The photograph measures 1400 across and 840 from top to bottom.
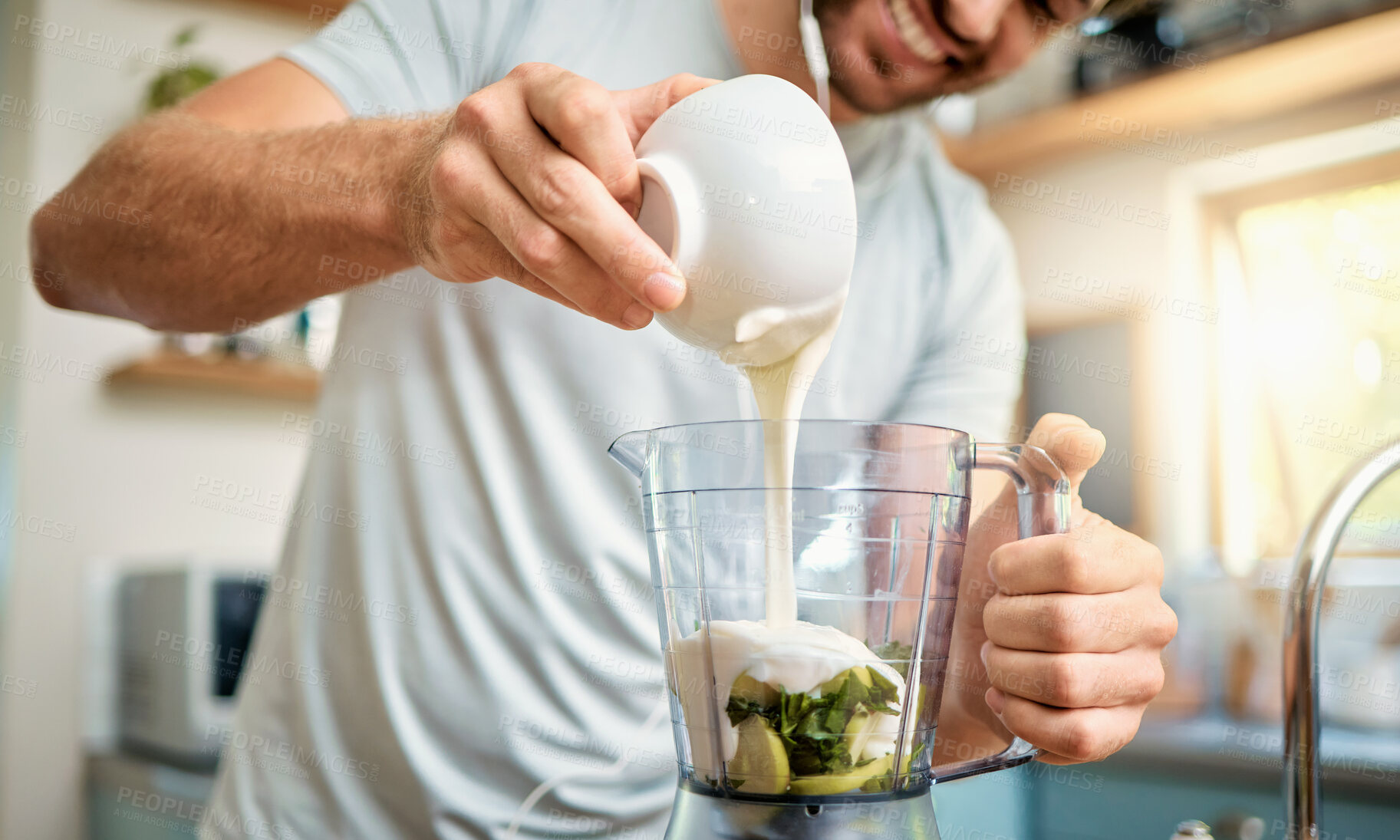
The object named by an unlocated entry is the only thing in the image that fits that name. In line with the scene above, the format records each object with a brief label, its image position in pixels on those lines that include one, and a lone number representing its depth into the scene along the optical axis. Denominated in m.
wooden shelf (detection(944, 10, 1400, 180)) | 1.83
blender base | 0.43
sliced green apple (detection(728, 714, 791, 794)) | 0.44
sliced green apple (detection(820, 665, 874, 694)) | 0.44
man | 0.76
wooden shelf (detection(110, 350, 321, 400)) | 1.88
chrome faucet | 0.54
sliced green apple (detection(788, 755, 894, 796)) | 0.44
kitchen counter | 1.25
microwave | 1.70
